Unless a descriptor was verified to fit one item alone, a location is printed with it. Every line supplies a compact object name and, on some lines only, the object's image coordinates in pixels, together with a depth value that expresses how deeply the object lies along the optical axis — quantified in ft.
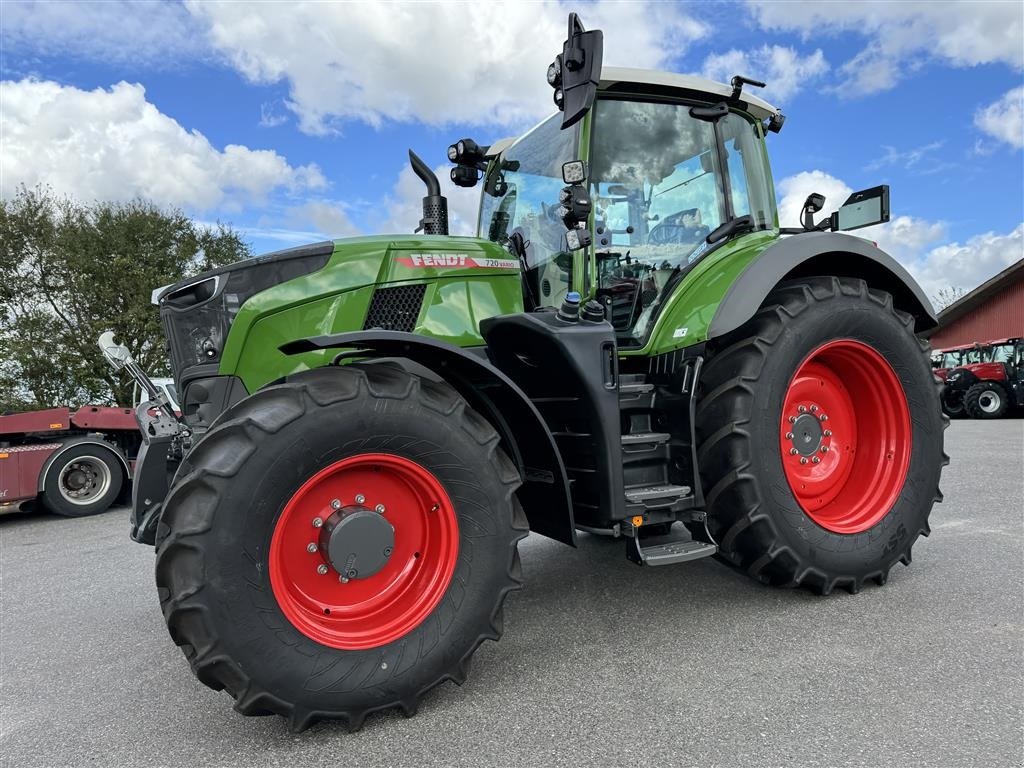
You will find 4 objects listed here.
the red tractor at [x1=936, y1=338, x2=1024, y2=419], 56.29
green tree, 55.67
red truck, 25.43
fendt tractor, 7.78
